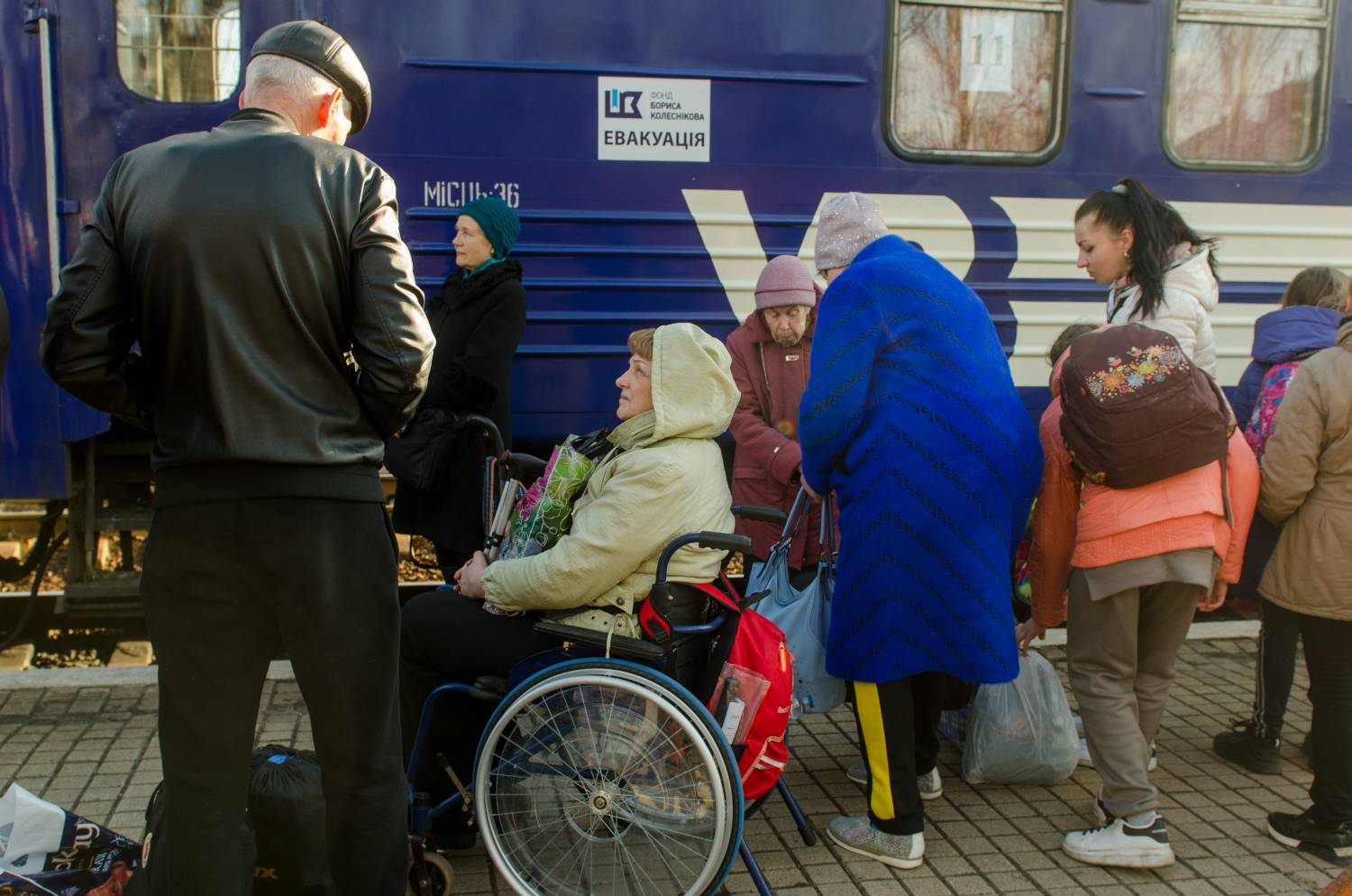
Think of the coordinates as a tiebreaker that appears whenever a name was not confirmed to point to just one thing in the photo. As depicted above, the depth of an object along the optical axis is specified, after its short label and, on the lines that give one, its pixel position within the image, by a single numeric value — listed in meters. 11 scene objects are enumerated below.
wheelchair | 2.81
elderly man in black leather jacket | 2.19
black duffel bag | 2.68
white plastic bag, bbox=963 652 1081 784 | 3.78
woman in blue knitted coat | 3.20
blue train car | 4.68
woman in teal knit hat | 4.31
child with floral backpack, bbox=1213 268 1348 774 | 3.93
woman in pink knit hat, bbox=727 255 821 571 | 4.41
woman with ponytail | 3.63
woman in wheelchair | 2.96
